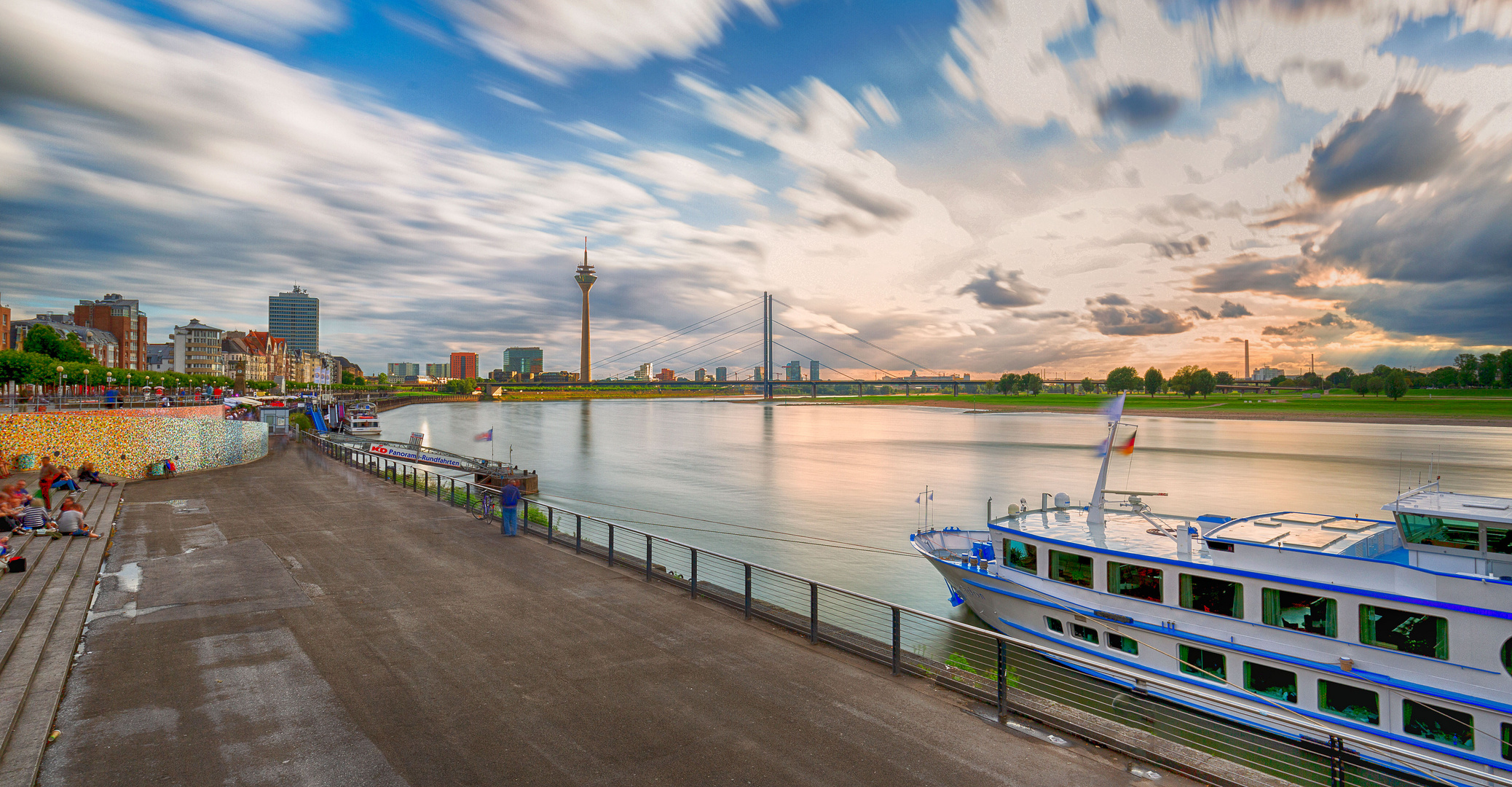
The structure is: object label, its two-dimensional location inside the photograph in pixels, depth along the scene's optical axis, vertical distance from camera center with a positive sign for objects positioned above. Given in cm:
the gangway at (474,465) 3694 -397
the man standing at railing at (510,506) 1630 -248
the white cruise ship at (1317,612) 1067 -382
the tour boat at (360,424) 8319 -278
